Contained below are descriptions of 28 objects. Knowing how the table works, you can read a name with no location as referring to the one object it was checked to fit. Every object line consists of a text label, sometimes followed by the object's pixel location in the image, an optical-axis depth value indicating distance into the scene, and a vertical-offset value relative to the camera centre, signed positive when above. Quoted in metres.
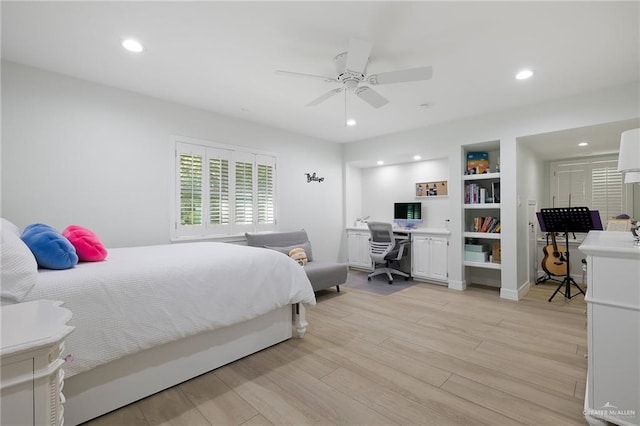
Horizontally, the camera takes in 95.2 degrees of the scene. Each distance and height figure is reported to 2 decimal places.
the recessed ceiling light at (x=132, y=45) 2.35 +1.37
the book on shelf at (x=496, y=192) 4.32 +0.31
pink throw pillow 2.05 -0.24
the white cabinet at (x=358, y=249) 5.72 -0.73
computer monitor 5.40 -0.03
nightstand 0.80 -0.46
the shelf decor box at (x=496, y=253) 4.27 -0.60
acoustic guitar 4.39 -0.73
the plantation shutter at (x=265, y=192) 4.55 +0.32
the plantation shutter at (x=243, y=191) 4.28 +0.32
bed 1.58 -0.68
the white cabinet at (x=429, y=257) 4.65 -0.73
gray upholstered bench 4.05 -0.76
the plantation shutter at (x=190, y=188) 3.71 +0.31
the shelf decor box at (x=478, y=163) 4.46 +0.77
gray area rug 4.43 -1.17
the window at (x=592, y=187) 4.91 +0.46
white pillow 1.32 -0.28
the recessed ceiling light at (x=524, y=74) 2.86 +1.38
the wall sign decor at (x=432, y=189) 5.19 +0.44
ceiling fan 2.19 +1.19
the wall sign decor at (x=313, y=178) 5.31 +0.64
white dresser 1.49 -0.64
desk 4.65 -0.68
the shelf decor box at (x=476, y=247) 4.46 -0.54
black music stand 3.60 -0.10
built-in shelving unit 4.31 -0.01
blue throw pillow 1.73 -0.23
